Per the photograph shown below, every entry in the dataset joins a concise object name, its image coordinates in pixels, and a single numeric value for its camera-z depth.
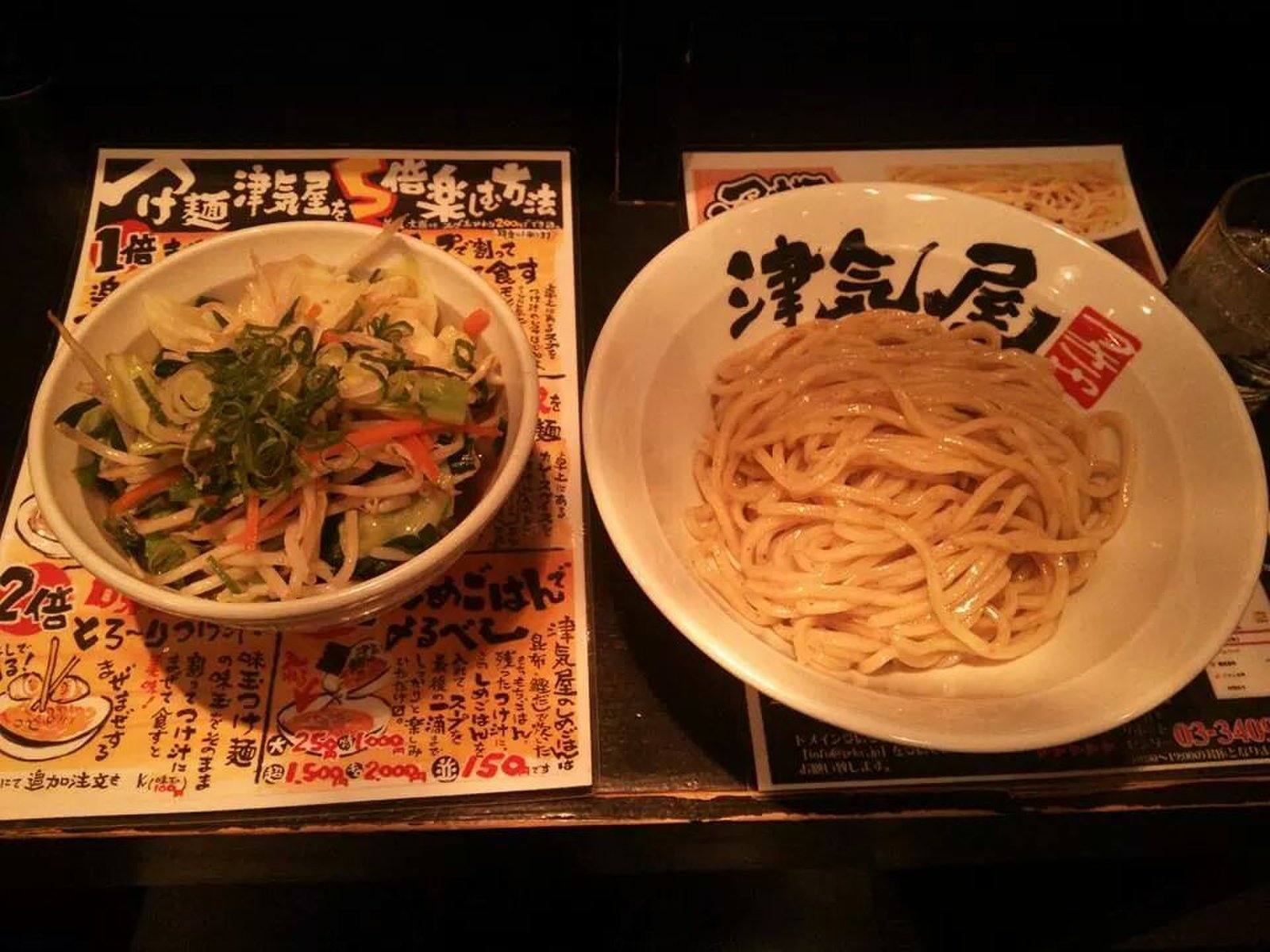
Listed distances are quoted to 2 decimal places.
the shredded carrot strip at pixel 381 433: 0.38
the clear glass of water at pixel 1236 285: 0.47
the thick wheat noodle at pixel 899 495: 0.40
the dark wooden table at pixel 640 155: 0.40
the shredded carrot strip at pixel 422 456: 0.38
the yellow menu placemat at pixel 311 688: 0.39
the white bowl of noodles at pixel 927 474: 0.37
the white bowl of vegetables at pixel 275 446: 0.37
